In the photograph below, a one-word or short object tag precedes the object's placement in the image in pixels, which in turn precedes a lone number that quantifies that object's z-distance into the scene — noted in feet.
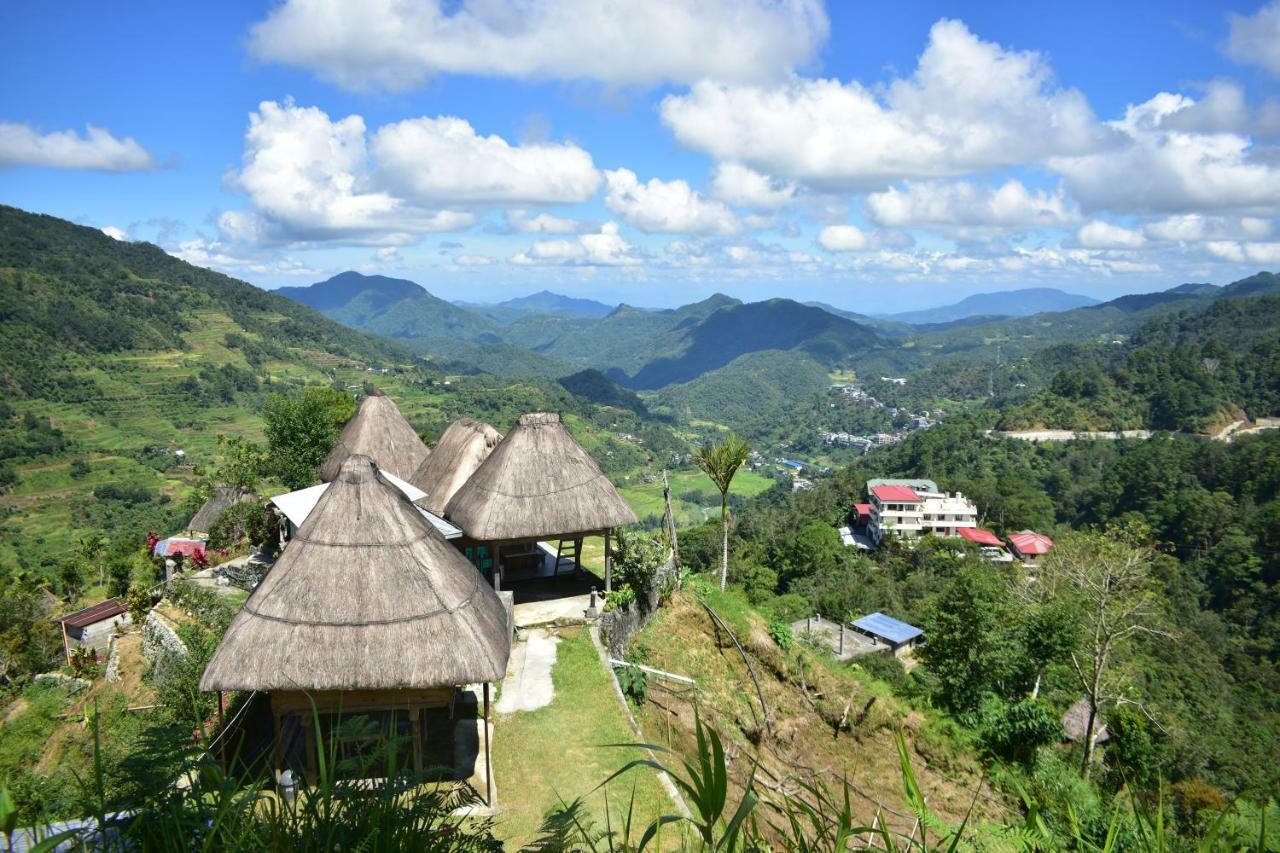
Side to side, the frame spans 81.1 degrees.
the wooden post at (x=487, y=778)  30.59
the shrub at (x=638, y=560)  50.93
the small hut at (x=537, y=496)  49.39
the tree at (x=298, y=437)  82.12
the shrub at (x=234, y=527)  71.97
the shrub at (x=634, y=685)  43.09
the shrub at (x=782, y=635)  53.83
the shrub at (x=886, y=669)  66.29
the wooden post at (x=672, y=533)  54.85
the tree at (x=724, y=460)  56.80
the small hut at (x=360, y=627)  31.19
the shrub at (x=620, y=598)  49.47
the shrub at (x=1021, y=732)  48.57
